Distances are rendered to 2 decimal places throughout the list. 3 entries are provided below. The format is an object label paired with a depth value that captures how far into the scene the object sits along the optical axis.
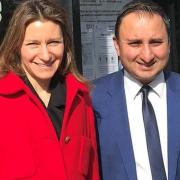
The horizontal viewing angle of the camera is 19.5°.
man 2.87
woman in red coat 2.60
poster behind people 4.43
